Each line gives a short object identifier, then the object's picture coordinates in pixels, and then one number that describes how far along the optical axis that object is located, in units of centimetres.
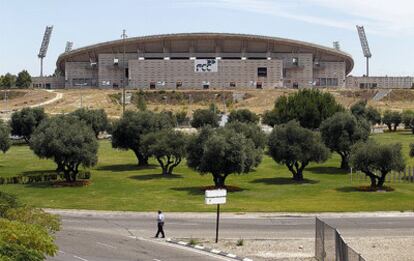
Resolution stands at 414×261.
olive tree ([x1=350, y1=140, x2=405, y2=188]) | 6047
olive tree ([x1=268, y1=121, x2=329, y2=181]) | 6694
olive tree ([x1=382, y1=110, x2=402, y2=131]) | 13575
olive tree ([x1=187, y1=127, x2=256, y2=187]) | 6097
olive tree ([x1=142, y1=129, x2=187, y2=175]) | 7212
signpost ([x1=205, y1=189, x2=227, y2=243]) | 3678
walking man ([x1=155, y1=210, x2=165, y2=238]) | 3897
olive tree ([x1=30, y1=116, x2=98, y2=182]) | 6588
